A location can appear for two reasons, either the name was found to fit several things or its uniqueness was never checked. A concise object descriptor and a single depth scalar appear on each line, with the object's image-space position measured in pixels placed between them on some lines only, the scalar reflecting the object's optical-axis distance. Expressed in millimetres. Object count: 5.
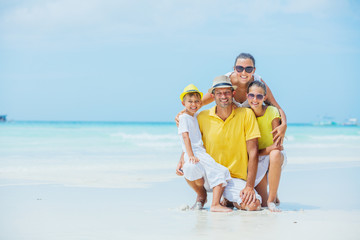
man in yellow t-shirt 4582
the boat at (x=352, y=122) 65938
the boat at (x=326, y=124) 67800
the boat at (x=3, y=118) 59562
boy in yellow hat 4559
